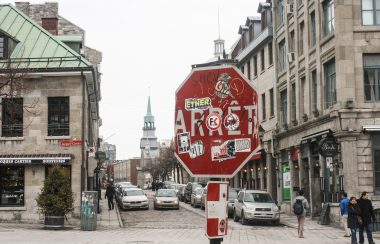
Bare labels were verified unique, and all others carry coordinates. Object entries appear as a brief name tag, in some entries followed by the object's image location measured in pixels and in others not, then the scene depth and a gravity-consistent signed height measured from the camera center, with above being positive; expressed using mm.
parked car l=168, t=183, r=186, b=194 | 58450 -1368
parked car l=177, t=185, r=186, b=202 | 50406 -1742
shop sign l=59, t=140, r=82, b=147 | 29094 +1548
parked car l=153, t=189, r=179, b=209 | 39469 -1812
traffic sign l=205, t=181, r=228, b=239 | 5176 -314
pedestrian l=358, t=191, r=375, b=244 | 18828 -1356
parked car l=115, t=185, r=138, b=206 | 42016 -1608
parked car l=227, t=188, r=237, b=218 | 32453 -1580
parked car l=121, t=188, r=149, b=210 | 39062 -1715
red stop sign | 4957 +422
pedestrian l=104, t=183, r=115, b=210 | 38406 -1302
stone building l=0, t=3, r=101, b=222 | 28719 +2267
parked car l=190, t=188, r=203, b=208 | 40356 -1686
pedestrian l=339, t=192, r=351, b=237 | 21750 -1430
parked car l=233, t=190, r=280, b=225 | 27969 -1720
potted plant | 24266 -1000
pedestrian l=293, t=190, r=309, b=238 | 21719 -1439
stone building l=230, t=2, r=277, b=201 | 40312 +6599
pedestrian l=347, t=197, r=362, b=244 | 18391 -1457
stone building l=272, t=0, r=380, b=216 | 25844 +3509
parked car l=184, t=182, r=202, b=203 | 44516 -1275
